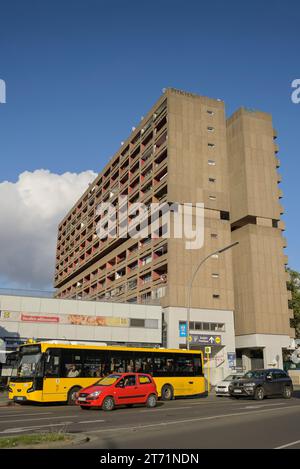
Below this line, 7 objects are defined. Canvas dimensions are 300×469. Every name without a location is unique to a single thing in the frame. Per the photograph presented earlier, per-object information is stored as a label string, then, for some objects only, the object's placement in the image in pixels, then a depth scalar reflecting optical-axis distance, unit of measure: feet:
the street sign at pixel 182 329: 155.94
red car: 57.82
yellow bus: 67.82
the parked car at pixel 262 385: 77.10
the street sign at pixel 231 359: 161.99
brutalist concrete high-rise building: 164.66
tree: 211.61
